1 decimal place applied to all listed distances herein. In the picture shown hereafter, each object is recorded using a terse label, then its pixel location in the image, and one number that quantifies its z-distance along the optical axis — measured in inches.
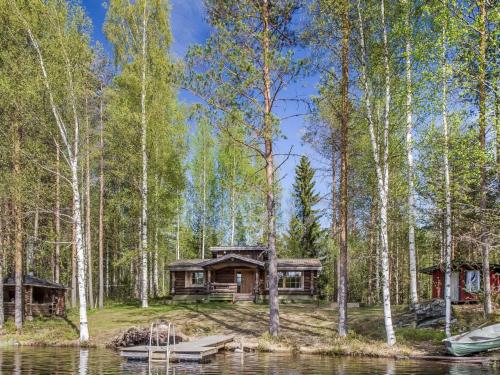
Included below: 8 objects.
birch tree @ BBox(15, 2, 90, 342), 959.6
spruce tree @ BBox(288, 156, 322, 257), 1937.7
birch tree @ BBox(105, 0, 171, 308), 1393.9
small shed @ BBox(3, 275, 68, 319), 1293.1
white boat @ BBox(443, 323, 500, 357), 756.6
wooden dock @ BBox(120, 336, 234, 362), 746.2
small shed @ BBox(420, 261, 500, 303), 1238.7
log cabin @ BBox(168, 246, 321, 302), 1635.1
